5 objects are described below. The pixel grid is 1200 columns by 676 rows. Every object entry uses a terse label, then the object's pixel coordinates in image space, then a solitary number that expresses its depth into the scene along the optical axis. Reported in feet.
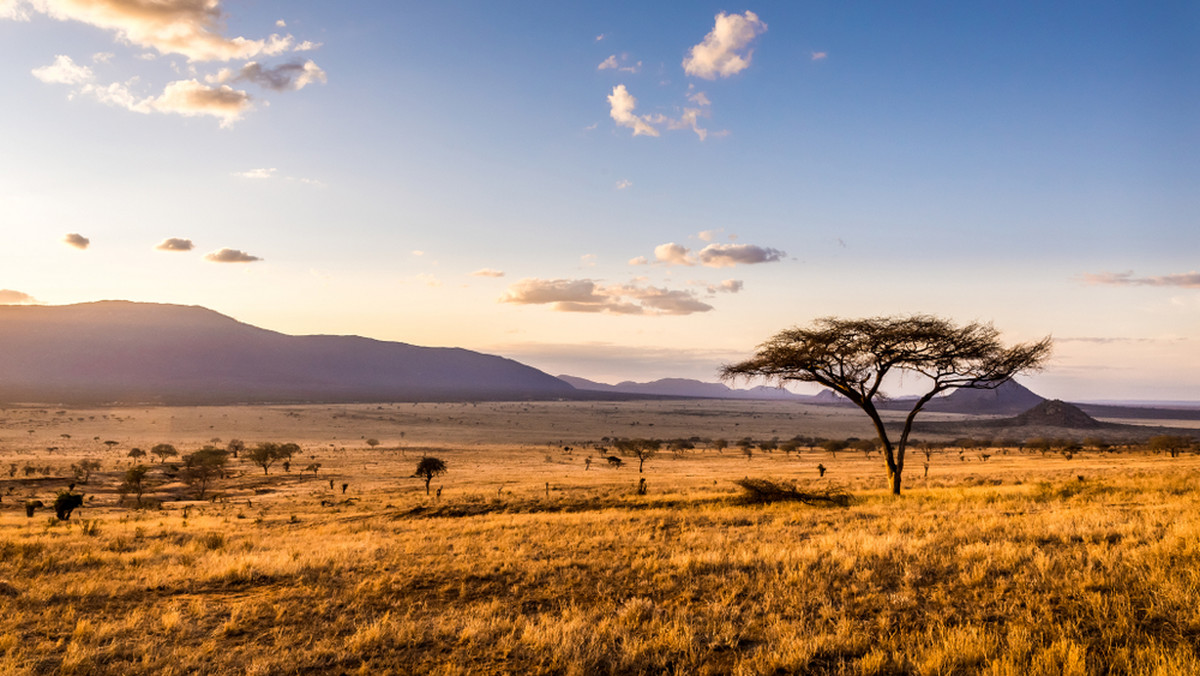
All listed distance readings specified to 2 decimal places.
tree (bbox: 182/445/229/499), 152.76
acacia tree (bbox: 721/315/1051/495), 81.82
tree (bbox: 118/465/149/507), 138.21
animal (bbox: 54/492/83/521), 90.89
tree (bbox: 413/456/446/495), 143.57
